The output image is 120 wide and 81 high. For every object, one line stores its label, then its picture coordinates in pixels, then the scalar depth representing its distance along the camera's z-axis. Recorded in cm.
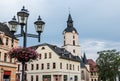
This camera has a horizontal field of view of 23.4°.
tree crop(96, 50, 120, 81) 8206
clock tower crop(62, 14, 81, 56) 9306
